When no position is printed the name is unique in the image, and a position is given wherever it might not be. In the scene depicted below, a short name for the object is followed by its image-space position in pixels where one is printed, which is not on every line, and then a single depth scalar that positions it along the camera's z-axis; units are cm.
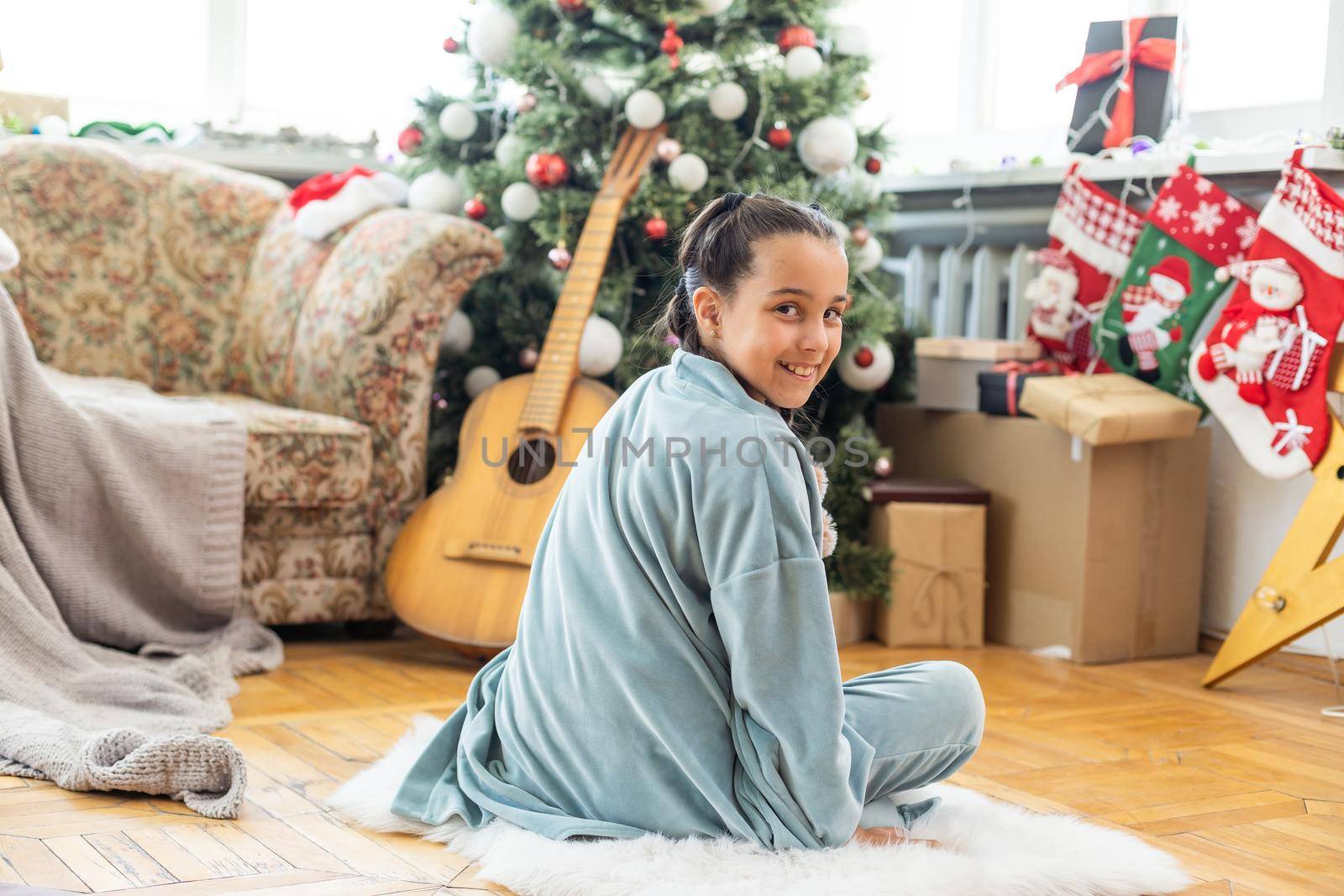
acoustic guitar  226
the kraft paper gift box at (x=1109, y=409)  233
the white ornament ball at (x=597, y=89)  261
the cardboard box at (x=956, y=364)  271
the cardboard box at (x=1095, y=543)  244
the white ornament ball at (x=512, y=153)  266
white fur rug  122
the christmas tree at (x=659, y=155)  255
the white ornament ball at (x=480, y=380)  276
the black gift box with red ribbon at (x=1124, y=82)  268
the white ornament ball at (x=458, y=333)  273
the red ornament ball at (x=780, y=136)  260
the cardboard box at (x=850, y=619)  252
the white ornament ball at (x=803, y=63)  259
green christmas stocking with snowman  242
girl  123
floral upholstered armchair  238
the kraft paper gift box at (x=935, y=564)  255
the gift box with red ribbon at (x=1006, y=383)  259
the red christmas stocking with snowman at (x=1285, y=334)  216
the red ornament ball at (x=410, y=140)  283
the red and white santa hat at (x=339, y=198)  271
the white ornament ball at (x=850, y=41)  270
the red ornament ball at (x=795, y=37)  261
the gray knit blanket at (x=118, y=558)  189
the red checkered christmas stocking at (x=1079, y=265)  262
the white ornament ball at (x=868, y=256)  263
